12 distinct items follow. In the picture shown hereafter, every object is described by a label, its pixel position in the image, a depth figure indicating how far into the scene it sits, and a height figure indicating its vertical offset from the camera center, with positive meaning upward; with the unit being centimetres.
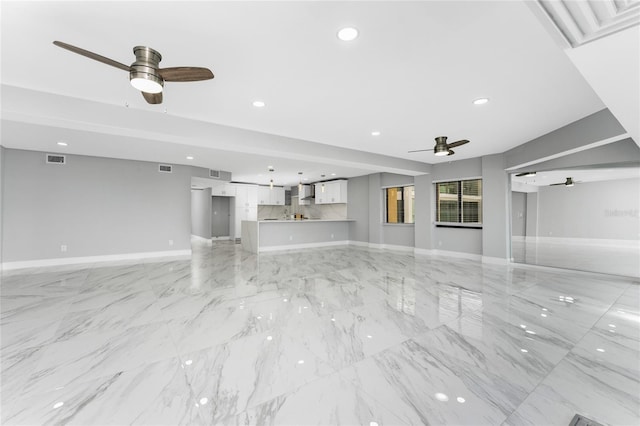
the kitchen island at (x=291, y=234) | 800 -72
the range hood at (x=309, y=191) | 1144 +92
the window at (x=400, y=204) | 858 +27
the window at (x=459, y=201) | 714 +29
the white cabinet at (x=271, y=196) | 1150 +75
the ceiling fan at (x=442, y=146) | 459 +114
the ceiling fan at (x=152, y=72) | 217 +117
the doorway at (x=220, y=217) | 1161 -21
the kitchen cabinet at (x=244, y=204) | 1052 +34
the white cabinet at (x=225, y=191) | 1028 +85
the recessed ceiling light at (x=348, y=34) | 206 +143
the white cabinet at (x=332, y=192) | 1001 +78
